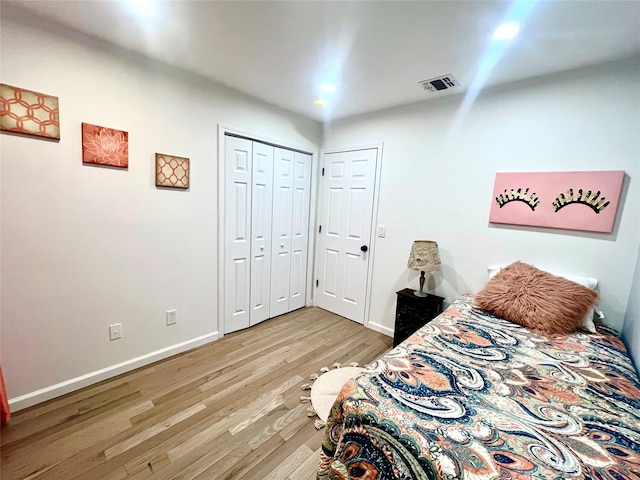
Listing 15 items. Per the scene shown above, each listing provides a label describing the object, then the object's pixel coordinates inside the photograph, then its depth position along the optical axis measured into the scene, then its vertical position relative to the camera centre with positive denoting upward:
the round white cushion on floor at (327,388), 1.77 -1.33
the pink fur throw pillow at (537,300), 1.60 -0.51
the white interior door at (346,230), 2.95 -0.26
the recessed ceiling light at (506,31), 1.43 +1.03
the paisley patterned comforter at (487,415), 0.74 -0.68
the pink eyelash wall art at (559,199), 1.73 +0.15
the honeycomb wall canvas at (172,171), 2.06 +0.21
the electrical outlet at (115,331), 1.97 -1.02
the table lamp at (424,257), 2.30 -0.38
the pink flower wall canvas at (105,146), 1.74 +0.32
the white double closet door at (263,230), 2.59 -0.29
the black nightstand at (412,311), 2.31 -0.88
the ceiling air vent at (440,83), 2.04 +1.03
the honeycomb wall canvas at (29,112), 1.48 +0.44
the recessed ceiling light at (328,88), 2.25 +1.02
